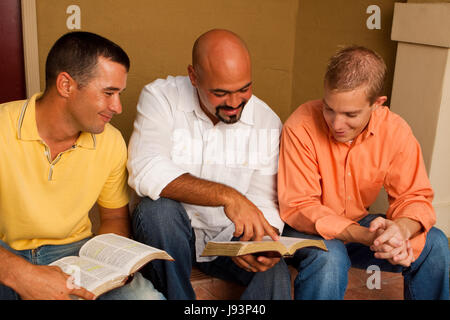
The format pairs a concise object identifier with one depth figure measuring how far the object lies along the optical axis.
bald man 1.94
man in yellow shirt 1.80
